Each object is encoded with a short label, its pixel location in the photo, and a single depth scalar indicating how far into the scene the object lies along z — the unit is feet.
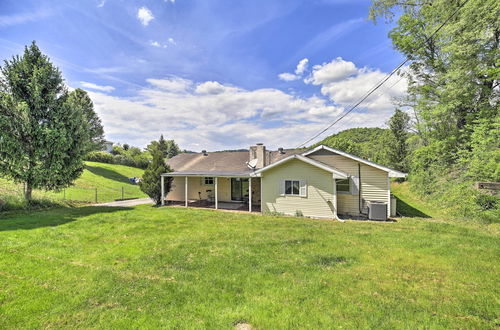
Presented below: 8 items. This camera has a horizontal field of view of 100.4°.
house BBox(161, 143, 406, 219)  37.22
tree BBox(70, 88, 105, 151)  93.25
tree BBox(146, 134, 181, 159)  184.81
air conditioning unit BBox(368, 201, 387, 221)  34.99
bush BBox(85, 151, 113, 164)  108.71
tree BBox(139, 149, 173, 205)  48.57
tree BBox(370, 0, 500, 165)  40.06
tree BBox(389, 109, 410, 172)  84.12
